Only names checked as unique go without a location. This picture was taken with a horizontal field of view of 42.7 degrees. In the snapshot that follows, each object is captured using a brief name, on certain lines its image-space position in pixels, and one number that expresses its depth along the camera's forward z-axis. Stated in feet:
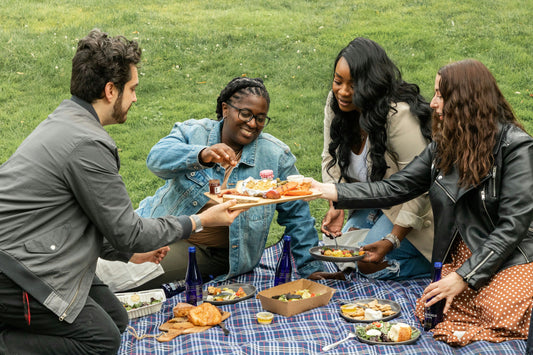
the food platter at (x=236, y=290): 16.57
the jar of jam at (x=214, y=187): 16.60
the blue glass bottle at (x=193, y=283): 16.57
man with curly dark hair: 12.20
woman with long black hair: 17.88
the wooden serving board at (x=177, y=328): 14.83
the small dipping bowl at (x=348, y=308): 15.94
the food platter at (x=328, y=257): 17.12
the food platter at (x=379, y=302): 15.48
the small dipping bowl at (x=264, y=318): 15.57
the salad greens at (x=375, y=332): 14.43
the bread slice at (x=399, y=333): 14.34
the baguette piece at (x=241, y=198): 15.83
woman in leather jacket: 14.17
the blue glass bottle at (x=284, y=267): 17.53
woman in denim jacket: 17.46
